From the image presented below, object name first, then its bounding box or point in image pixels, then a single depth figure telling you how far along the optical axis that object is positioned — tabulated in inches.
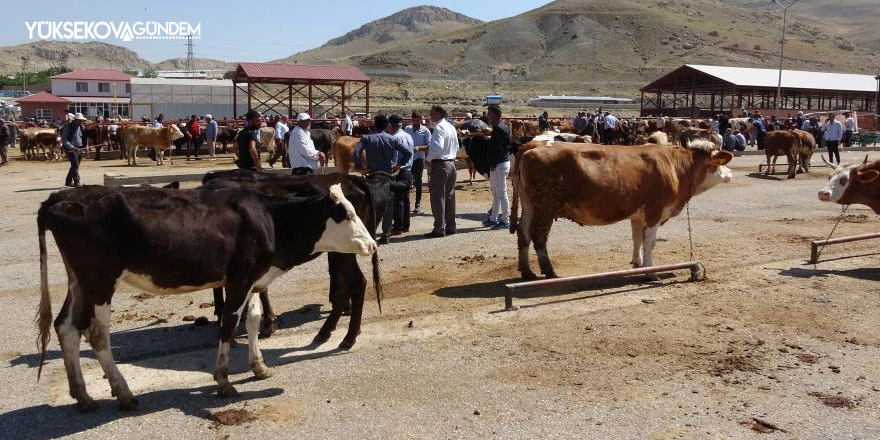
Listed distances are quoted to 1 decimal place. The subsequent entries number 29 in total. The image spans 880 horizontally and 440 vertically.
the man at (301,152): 415.8
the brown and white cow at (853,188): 395.2
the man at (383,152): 436.8
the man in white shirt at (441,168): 467.2
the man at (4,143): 1016.2
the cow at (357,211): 258.7
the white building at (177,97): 1994.3
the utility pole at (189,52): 6976.4
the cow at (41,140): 1123.9
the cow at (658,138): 829.8
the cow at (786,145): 851.4
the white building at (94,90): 2662.4
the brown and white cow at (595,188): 346.3
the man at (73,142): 713.6
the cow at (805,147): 860.6
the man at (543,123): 1346.0
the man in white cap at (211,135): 1105.7
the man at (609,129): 1267.2
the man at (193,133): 1123.9
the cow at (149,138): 1027.8
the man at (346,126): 1085.4
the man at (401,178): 454.3
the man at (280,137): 924.6
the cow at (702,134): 935.3
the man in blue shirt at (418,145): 556.1
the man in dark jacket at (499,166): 489.4
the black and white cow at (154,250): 195.6
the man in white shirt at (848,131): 1369.3
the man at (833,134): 938.0
